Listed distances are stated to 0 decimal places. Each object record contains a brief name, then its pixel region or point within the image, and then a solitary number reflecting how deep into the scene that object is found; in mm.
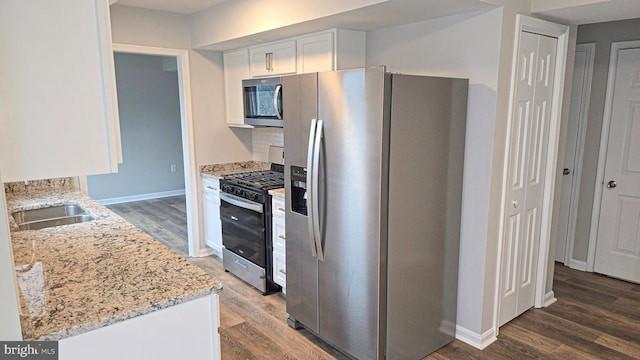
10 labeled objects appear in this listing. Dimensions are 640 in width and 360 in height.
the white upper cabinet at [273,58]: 3477
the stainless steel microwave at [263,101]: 3476
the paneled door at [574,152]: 3902
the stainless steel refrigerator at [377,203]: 2297
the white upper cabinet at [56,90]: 1134
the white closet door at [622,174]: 3643
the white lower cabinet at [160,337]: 1381
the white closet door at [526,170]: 2756
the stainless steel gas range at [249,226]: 3512
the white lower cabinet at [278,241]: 3342
